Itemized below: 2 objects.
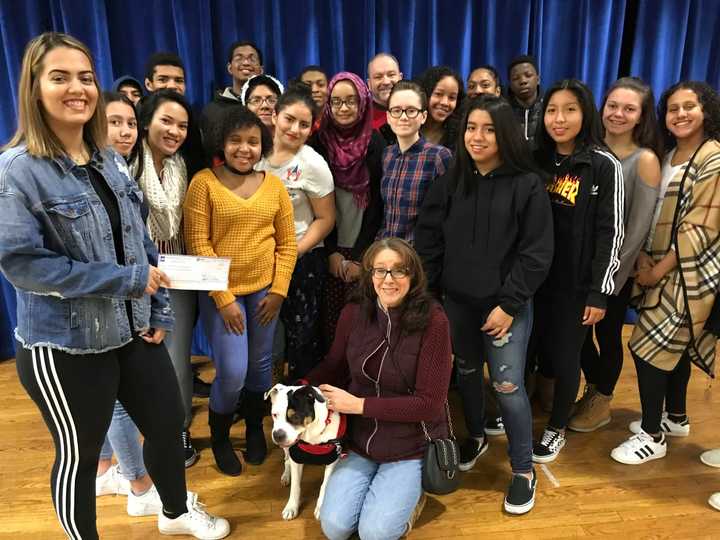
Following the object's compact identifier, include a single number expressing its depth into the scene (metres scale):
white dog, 1.69
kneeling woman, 1.71
